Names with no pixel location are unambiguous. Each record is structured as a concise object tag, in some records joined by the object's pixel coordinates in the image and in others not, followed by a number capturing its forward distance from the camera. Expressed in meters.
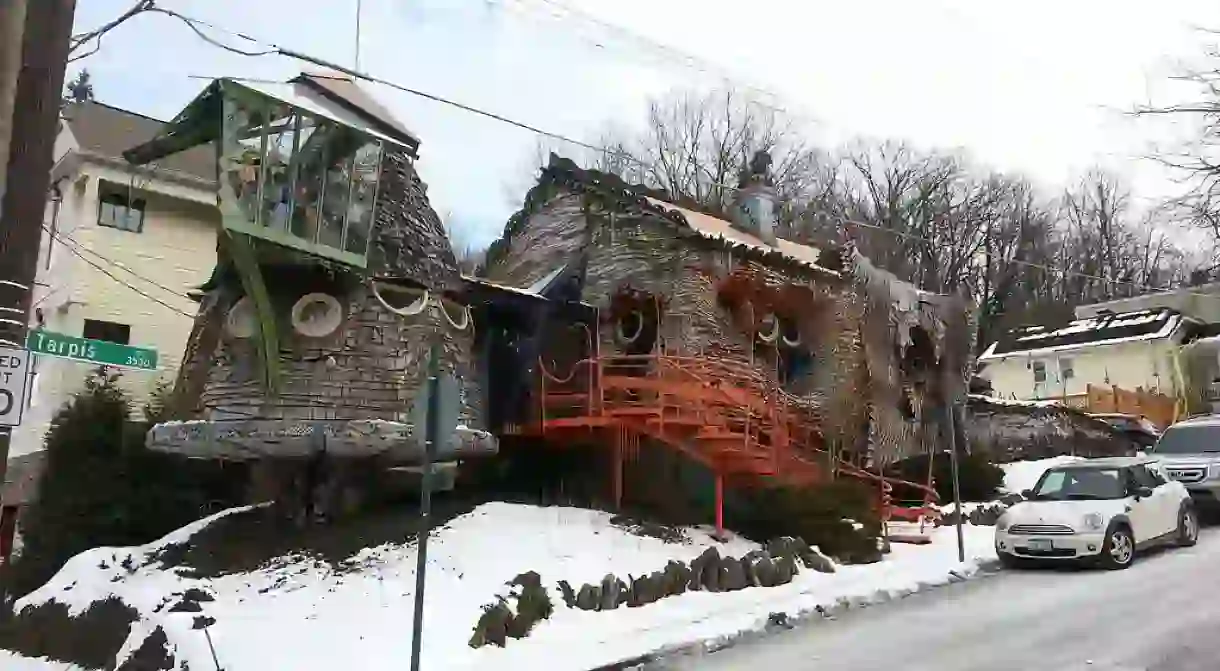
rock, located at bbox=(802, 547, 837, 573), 12.85
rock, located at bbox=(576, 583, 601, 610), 10.72
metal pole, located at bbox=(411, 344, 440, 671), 7.64
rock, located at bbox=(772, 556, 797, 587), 12.21
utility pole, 5.29
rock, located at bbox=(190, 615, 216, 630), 9.74
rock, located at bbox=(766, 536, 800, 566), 12.76
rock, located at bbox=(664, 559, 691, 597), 11.43
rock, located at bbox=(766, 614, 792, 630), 10.58
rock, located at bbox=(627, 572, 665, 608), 11.04
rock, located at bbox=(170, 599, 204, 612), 10.29
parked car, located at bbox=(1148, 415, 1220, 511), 16.62
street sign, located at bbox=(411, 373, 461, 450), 7.78
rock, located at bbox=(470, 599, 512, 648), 9.48
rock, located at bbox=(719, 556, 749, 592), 11.87
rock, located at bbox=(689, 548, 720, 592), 11.78
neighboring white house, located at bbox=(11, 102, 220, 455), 21.94
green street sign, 6.63
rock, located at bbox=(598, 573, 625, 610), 10.82
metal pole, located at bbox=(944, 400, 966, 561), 13.50
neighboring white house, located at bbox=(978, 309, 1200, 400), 36.91
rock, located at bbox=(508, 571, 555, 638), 9.84
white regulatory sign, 5.20
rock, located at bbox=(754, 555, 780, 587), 12.09
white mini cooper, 12.80
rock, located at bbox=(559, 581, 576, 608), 10.73
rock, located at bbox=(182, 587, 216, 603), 10.73
